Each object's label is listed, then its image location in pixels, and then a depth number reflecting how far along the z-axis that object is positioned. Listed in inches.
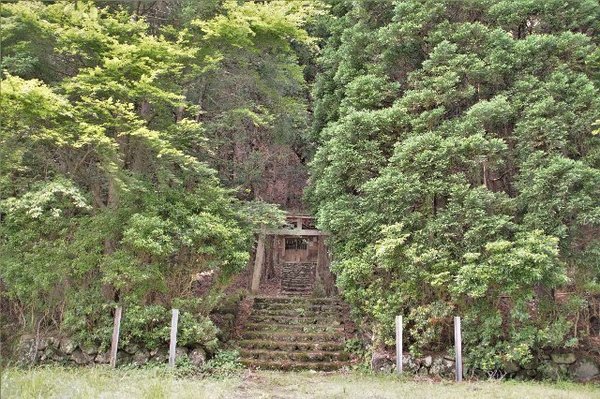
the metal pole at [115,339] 309.4
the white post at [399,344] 303.6
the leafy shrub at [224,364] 314.1
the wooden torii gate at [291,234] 504.4
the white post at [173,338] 311.0
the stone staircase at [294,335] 344.2
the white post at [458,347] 289.0
